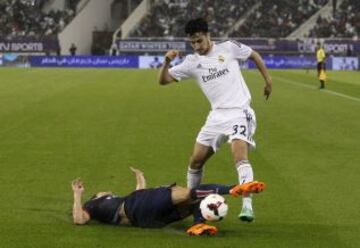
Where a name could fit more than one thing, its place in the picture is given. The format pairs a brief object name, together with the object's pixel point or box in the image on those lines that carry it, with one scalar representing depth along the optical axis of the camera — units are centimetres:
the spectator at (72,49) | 12563
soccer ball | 1547
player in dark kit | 1581
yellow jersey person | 6922
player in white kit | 1684
